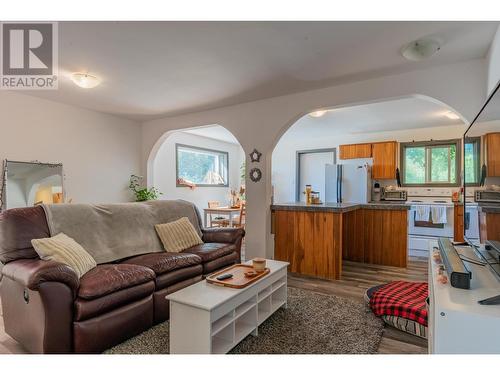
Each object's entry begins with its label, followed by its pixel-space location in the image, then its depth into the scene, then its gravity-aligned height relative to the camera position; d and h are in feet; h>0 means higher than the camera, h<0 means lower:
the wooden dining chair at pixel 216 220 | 19.84 -2.16
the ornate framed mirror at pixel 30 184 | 11.07 +0.32
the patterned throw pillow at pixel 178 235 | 10.25 -1.69
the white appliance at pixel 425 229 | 15.98 -2.30
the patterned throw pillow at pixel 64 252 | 6.82 -1.54
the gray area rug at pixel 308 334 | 6.41 -3.67
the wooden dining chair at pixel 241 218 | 18.29 -1.87
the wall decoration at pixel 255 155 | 12.57 +1.61
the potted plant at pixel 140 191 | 15.96 +0.00
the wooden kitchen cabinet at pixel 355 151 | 19.57 +2.85
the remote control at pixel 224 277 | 6.95 -2.18
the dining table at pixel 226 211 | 18.43 -1.36
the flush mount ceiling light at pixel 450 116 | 14.84 +4.13
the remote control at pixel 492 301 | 4.08 -1.64
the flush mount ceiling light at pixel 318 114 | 14.38 +4.02
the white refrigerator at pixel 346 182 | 16.78 +0.52
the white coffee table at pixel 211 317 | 5.61 -2.77
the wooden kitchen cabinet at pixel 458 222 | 15.46 -1.79
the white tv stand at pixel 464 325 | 3.85 -1.91
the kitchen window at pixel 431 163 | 17.65 +1.81
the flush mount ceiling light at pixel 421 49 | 7.38 +3.87
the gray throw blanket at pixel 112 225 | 8.21 -1.12
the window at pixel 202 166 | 20.51 +2.04
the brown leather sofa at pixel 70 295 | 5.76 -2.46
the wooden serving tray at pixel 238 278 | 6.56 -2.21
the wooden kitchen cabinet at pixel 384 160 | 18.76 +2.09
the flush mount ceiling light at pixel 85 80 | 9.20 +3.76
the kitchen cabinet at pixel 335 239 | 11.73 -2.27
